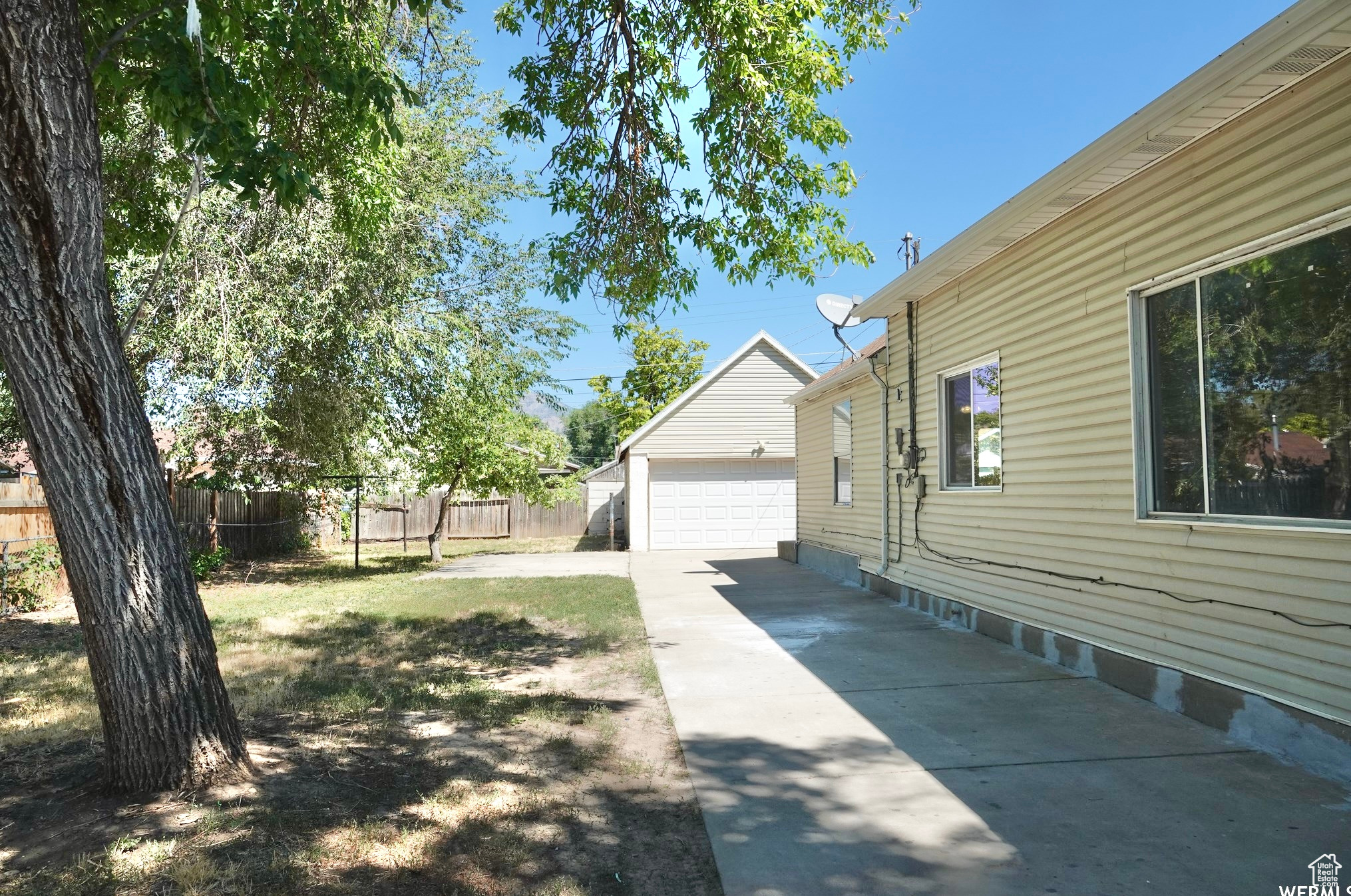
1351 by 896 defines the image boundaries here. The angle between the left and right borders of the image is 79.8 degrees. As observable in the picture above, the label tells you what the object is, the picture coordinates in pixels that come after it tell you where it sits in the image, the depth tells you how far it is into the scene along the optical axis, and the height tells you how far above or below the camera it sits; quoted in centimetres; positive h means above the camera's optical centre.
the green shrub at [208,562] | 1388 -129
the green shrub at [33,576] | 1040 -113
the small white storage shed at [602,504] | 2705 -65
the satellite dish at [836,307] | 1277 +282
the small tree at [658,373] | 3934 +549
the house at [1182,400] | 409 +54
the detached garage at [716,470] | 2003 +38
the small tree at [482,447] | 1427 +82
